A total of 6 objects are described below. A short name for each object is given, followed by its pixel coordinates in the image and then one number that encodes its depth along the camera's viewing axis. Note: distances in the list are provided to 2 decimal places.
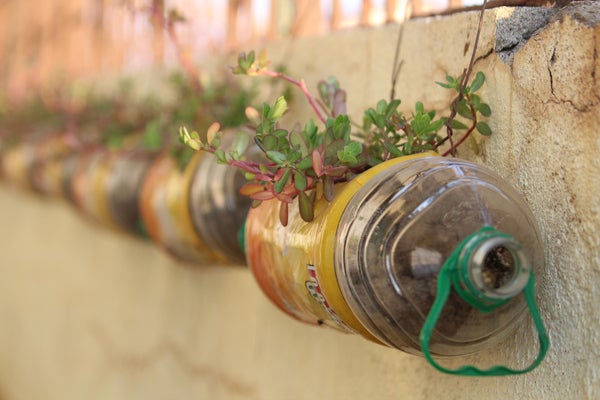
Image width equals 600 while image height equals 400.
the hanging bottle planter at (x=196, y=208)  1.21
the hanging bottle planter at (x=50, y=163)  2.11
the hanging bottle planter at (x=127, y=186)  1.58
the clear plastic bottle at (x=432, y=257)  0.66
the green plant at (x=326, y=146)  0.84
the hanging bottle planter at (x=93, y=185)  1.73
